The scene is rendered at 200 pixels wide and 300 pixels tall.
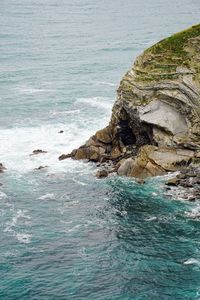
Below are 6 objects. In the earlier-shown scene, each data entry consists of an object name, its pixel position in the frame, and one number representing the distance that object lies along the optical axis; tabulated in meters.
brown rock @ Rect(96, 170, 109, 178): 89.94
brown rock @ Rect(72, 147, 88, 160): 98.05
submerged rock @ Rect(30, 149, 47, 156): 101.56
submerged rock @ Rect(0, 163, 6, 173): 94.42
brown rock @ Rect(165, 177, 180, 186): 84.19
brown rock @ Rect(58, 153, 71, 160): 98.56
